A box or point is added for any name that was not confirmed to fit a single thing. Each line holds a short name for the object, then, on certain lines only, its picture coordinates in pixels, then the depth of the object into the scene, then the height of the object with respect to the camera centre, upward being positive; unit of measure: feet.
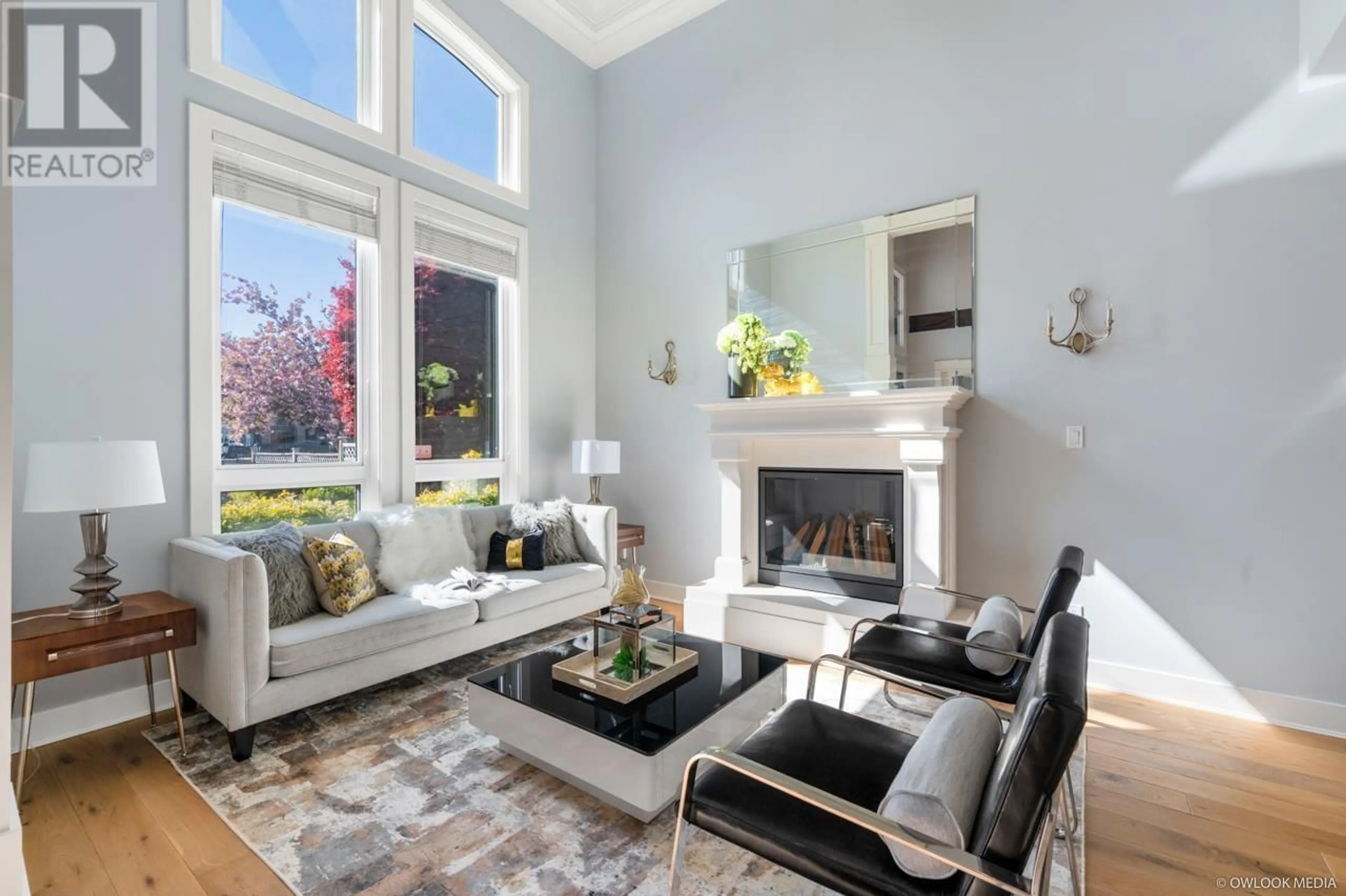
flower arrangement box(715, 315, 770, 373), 12.82 +2.30
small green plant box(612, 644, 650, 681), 7.20 -2.67
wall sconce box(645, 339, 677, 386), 14.92 +1.96
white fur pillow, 10.52 -1.78
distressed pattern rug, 5.49 -3.93
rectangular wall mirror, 11.17 +3.09
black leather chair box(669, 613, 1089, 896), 3.21 -2.55
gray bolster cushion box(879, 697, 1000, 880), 3.60 -2.16
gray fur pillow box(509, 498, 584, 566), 12.57 -1.66
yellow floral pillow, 9.07 -1.93
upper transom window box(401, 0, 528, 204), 12.87 +8.07
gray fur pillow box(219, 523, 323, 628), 8.55 -1.82
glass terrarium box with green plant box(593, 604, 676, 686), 7.23 -2.61
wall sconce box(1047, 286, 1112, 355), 9.86 +1.84
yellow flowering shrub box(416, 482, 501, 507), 13.08 -1.07
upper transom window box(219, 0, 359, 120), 10.19 +7.38
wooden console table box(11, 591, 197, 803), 6.67 -2.26
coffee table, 5.98 -2.98
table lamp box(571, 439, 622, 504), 13.99 -0.22
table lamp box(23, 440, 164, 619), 6.81 -0.43
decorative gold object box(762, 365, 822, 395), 12.53 +1.37
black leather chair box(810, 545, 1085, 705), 6.41 -2.64
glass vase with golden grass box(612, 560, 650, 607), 7.50 -1.80
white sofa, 7.44 -2.72
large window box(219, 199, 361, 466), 10.18 +1.99
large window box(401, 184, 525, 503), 12.81 +2.32
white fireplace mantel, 10.46 -0.61
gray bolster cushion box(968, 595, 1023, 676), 6.88 -2.22
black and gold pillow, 12.12 -2.13
